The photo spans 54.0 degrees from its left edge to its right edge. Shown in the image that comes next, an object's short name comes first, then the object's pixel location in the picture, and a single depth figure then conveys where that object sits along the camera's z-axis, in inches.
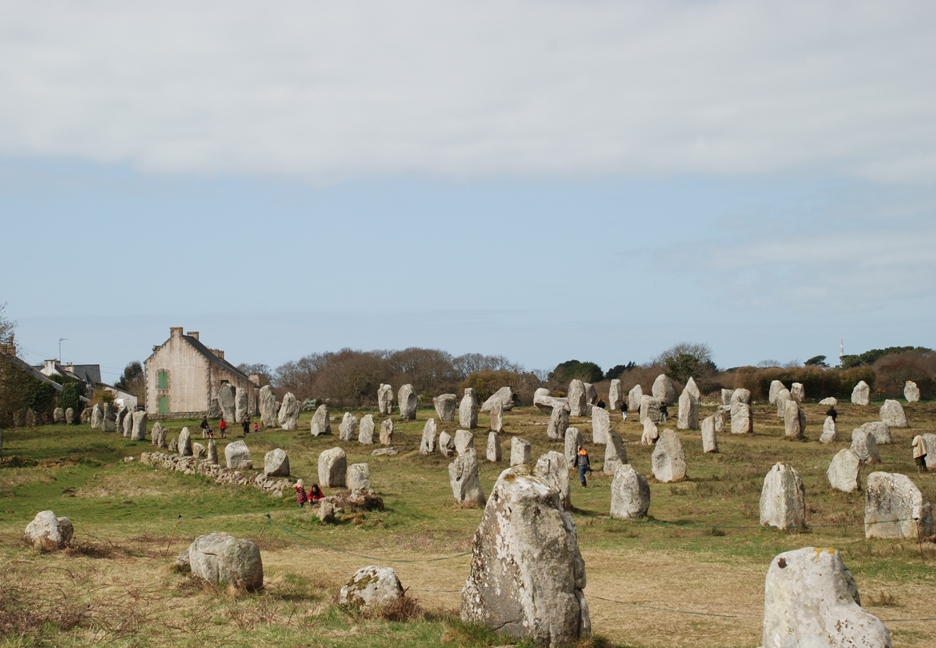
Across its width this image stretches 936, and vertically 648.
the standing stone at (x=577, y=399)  1873.8
